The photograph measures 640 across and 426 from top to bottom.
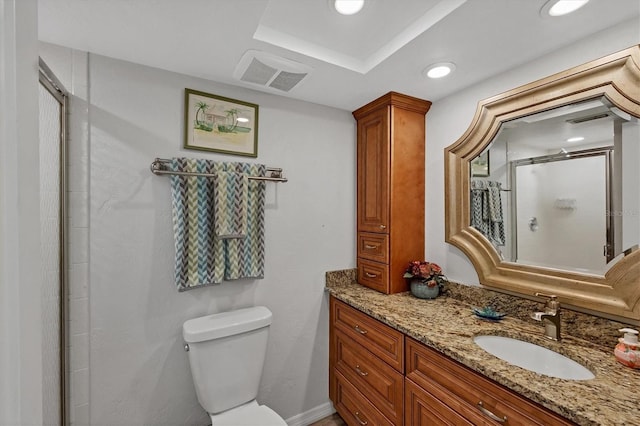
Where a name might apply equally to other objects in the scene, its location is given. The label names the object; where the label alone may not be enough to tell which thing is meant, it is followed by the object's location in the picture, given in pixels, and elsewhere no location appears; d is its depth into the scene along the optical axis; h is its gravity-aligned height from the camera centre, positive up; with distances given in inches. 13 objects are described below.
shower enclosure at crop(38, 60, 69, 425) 43.9 -4.8
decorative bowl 57.5 -20.9
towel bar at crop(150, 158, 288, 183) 58.4 +8.9
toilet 57.2 -31.6
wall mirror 46.3 +4.6
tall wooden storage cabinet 74.2 +6.5
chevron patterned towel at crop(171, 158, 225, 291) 59.9 -3.5
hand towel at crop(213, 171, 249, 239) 62.7 +1.9
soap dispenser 40.3 -19.8
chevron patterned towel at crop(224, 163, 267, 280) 65.0 -6.7
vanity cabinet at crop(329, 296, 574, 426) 39.8 -30.4
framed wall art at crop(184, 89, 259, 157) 64.5 +20.8
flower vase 70.5 -19.0
